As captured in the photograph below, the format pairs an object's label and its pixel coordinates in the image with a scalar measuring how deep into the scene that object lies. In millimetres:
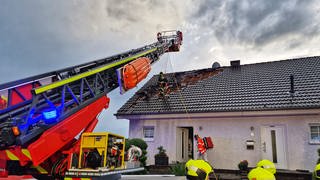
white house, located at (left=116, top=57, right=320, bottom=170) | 13461
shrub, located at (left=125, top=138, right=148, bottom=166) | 14695
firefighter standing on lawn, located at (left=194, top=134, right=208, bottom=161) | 14574
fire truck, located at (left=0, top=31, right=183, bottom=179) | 6520
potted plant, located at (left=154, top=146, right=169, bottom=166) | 15016
